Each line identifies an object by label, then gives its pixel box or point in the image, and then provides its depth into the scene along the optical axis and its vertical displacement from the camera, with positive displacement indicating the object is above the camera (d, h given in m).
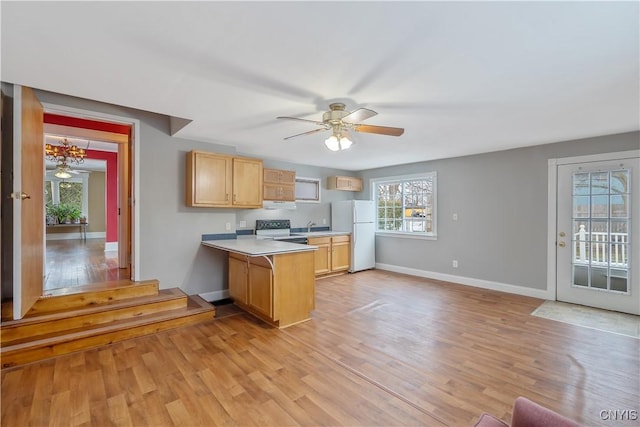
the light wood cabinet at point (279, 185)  5.32 +0.50
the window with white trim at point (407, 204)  5.80 +0.15
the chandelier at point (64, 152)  6.14 +1.30
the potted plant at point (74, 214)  8.95 -0.08
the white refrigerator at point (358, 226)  6.16 -0.33
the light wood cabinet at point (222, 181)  3.96 +0.45
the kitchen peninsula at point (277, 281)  3.27 -0.85
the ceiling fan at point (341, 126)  2.62 +0.82
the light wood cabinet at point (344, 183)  6.52 +0.66
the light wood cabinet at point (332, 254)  5.64 -0.88
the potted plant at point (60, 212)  8.75 -0.02
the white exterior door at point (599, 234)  3.63 -0.31
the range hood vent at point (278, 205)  5.27 +0.12
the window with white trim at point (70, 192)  8.95 +0.62
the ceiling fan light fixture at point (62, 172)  7.23 +1.02
